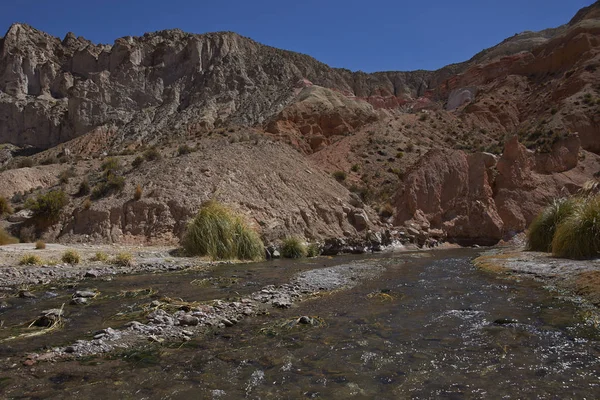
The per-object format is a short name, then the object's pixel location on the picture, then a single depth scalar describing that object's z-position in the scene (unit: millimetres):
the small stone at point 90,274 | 12312
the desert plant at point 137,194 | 21828
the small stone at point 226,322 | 7027
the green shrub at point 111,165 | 26978
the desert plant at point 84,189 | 23406
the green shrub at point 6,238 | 17684
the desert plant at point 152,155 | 28155
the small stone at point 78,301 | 8430
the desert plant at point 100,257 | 15242
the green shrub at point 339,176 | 36875
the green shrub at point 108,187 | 22500
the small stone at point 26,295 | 9079
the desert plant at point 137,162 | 27161
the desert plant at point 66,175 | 25359
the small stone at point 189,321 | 6922
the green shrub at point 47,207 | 20688
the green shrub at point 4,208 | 21969
